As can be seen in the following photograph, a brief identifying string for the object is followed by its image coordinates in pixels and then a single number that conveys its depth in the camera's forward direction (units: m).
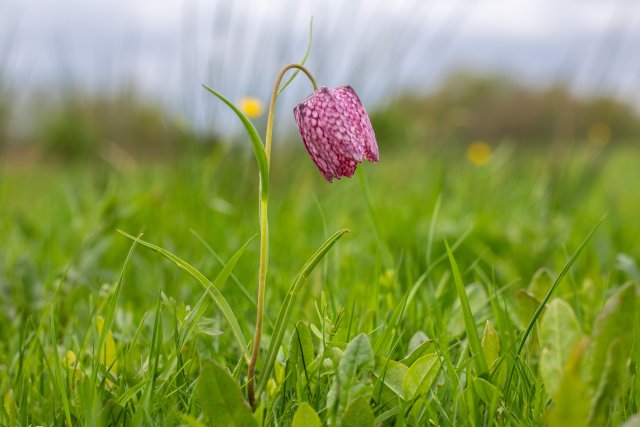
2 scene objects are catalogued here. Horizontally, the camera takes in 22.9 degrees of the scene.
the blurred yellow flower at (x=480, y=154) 3.19
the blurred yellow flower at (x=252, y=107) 1.26
